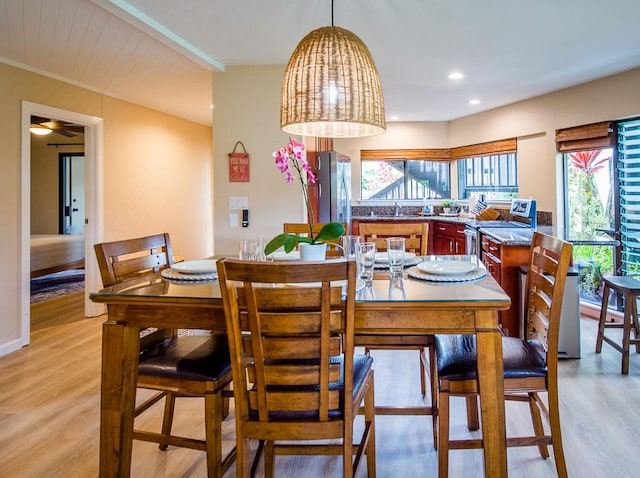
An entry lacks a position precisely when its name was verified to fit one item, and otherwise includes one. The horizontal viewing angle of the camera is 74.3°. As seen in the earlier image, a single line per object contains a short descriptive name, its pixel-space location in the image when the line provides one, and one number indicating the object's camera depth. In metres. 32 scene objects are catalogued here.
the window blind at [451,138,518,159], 5.13
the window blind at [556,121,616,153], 3.91
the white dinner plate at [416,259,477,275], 1.72
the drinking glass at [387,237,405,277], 1.71
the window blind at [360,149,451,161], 6.26
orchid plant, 1.64
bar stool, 2.74
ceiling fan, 5.08
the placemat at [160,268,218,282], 1.76
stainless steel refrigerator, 4.09
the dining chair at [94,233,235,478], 1.54
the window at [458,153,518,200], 5.38
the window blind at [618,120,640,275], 3.75
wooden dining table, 1.39
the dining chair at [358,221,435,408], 2.42
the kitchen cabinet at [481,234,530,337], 3.17
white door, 7.51
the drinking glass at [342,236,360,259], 1.89
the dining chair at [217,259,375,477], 1.17
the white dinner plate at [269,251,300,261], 2.14
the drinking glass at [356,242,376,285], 1.65
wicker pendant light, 1.60
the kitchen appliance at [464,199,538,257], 4.48
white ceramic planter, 1.79
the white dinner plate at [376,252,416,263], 2.11
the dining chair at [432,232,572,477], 1.52
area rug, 5.30
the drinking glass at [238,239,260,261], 1.81
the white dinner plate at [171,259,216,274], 1.82
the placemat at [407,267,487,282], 1.65
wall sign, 3.61
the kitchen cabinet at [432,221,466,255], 5.27
